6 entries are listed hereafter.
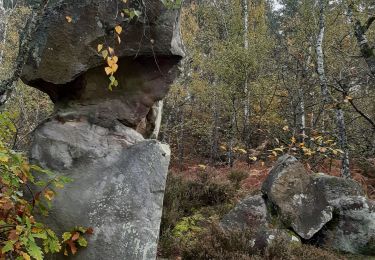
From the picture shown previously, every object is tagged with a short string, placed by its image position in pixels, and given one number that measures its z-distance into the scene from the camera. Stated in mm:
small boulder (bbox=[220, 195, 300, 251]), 5461
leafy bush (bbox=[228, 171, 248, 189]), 9877
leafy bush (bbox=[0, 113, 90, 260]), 2482
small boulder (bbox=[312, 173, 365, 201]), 6305
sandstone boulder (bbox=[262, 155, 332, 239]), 5977
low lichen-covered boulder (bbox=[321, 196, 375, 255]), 5957
